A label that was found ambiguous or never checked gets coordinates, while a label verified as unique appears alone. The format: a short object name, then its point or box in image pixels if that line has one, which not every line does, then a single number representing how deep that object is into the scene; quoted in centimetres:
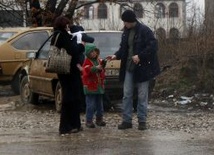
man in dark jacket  1298
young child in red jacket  1353
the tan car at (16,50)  2231
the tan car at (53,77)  1615
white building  2645
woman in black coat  1257
